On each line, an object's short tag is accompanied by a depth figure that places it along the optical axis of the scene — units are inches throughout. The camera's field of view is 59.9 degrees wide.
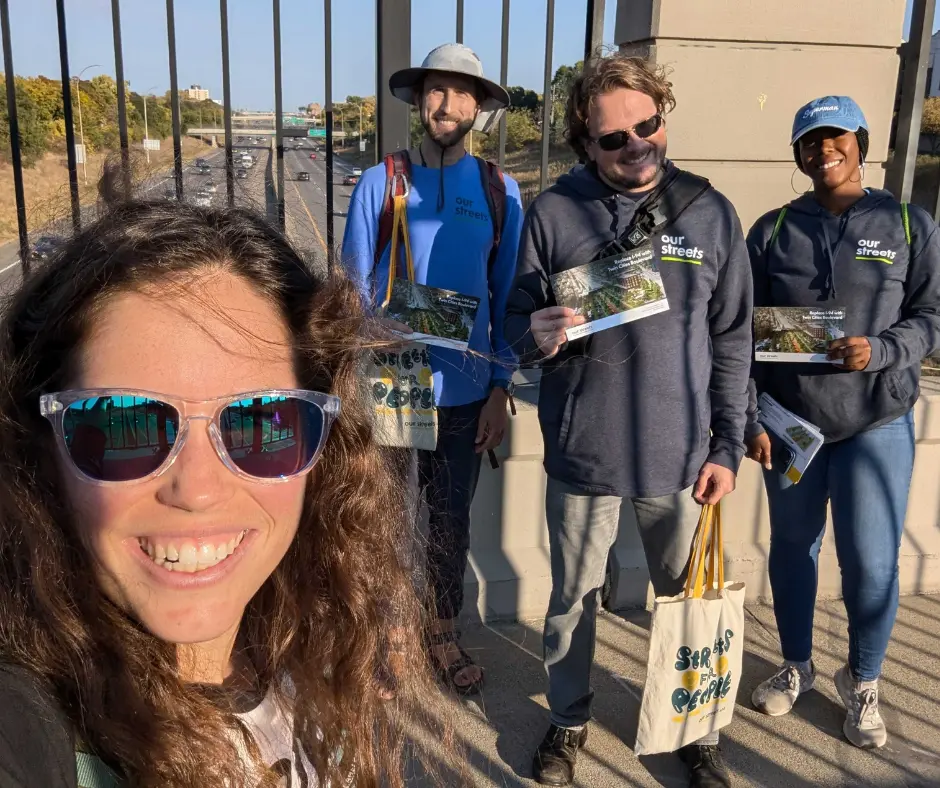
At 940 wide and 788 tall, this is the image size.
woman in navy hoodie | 104.7
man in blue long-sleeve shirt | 112.4
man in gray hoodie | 94.5
